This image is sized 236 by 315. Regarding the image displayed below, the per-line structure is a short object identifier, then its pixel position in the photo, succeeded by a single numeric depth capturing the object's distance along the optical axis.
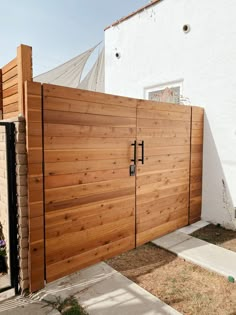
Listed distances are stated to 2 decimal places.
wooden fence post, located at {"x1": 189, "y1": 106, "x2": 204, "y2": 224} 4.53
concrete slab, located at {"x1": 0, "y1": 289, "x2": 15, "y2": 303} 2.45
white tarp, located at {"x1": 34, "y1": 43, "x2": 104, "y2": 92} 5.69
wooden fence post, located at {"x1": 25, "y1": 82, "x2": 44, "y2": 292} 2.37
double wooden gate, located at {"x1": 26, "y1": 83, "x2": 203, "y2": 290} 2.54
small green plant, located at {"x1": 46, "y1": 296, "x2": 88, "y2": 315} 2.23
